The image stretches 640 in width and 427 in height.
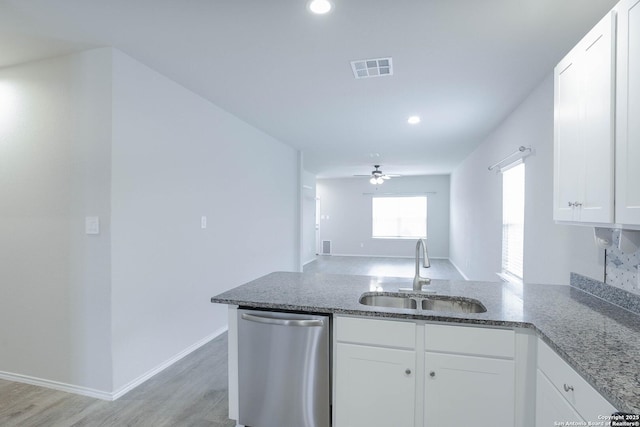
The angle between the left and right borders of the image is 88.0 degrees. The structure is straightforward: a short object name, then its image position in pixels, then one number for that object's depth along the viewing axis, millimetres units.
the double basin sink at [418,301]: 2043
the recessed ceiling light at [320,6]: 1806
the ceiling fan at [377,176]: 7770
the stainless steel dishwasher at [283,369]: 1812
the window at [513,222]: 3557
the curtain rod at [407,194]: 10033
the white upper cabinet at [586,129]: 1383
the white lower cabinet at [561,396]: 1060
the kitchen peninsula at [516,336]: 1147
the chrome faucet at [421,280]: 2102
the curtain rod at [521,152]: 3157
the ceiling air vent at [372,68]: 2512
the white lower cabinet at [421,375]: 1566
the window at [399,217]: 10195
